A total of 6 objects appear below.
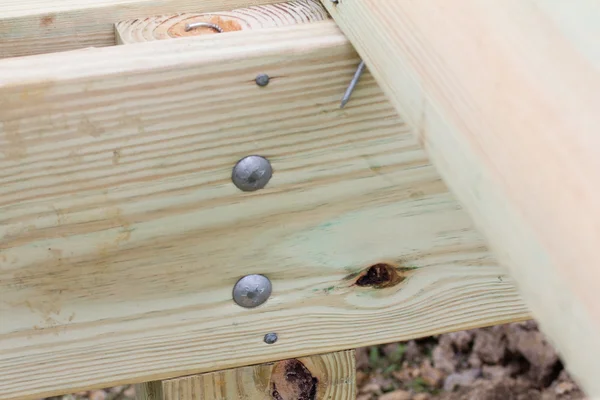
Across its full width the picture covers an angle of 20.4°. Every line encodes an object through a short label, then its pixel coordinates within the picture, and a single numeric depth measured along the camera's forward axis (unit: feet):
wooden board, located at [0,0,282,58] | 3.86
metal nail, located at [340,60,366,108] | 3.57
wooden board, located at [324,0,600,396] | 2.68
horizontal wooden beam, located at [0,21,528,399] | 3.51
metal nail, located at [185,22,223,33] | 3.80
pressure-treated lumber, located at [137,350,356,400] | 4.13
